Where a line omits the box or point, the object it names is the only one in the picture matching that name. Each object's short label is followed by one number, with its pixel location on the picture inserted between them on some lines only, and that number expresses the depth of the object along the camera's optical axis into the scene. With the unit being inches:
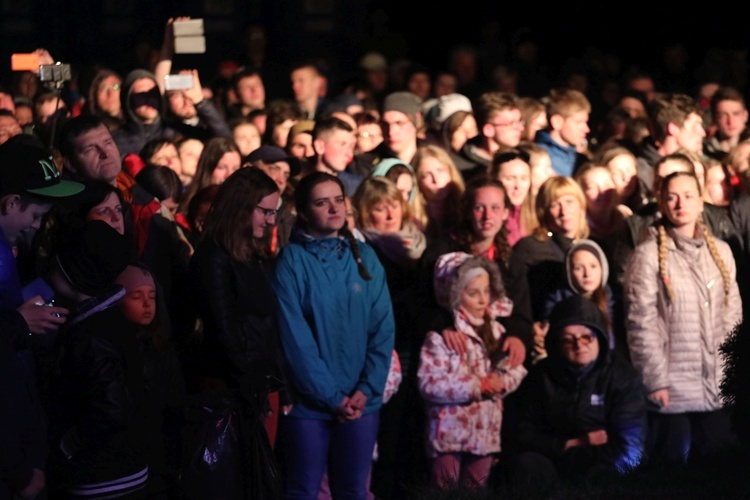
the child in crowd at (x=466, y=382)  570.0
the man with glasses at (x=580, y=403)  577.0
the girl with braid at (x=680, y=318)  616.6
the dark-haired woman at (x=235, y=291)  496.4
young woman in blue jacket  529.4
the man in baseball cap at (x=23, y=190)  421.5
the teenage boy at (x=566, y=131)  767.7
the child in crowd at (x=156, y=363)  415.1
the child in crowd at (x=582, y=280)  618.4
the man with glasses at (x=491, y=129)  735.6
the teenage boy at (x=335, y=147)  663.9
